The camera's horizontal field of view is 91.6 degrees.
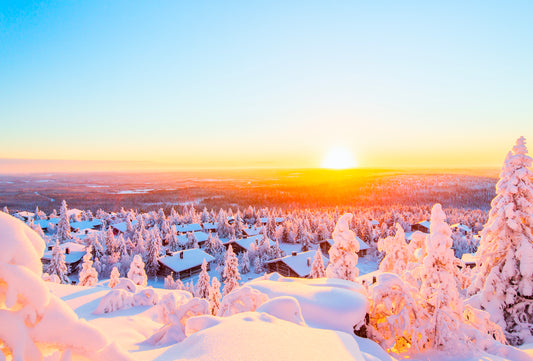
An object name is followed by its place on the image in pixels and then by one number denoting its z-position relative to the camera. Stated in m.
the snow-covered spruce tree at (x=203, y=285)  27.28
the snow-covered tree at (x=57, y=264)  29.30
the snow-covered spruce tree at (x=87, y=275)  23.48
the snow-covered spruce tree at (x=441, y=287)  7.64
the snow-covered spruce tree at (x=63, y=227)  57.94
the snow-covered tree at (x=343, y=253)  16.56
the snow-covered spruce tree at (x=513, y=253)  11.30
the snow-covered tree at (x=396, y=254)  20.67
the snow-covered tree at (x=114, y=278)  20.04
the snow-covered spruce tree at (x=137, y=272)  22.52
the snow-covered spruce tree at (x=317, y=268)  26.65
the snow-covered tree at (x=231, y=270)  29.00
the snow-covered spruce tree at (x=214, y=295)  21.72
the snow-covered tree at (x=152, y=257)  41.84
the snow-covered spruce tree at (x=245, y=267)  43.42
